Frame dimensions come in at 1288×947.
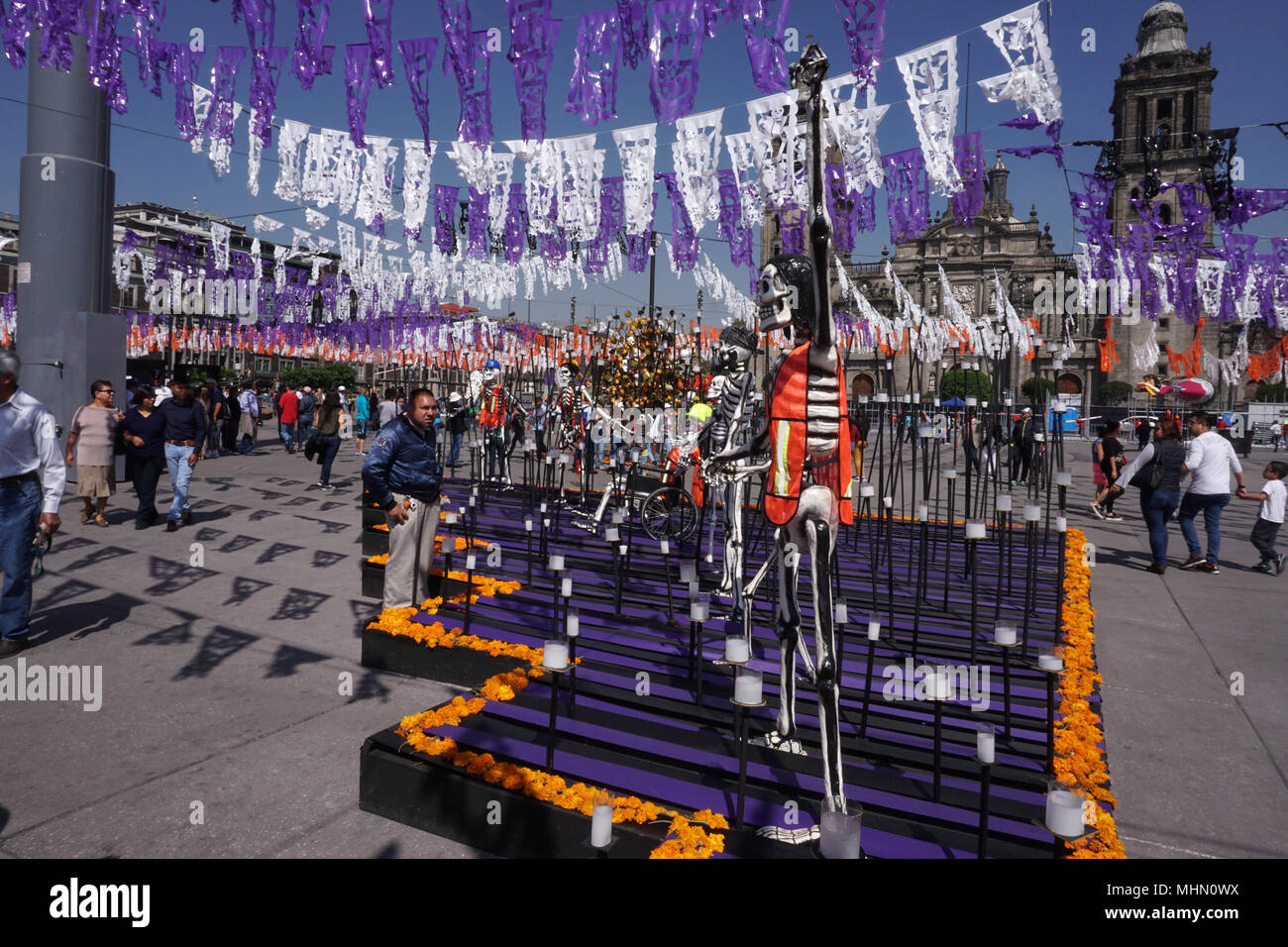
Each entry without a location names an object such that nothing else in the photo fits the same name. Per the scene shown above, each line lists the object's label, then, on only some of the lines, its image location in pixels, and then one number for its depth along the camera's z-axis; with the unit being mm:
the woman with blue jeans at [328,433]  13094
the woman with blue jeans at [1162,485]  9289
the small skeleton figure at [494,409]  13438
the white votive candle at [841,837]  2469
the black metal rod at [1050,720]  3486
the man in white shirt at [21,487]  5281
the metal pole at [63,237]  11664
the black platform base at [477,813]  2996
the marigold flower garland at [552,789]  2930
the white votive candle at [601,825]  2795
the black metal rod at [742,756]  2843
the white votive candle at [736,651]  2988
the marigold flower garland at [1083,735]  3098
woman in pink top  9562
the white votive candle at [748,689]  2727
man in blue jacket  5773
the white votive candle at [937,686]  3148
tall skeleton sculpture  3006
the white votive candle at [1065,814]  2234
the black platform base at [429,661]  5055
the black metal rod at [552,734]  3301
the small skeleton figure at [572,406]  12336
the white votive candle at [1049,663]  3316
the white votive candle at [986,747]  2471
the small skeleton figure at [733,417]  6270
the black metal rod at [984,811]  2520
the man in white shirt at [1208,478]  9180
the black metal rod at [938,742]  3318
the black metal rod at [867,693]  4102
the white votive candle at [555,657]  3141
